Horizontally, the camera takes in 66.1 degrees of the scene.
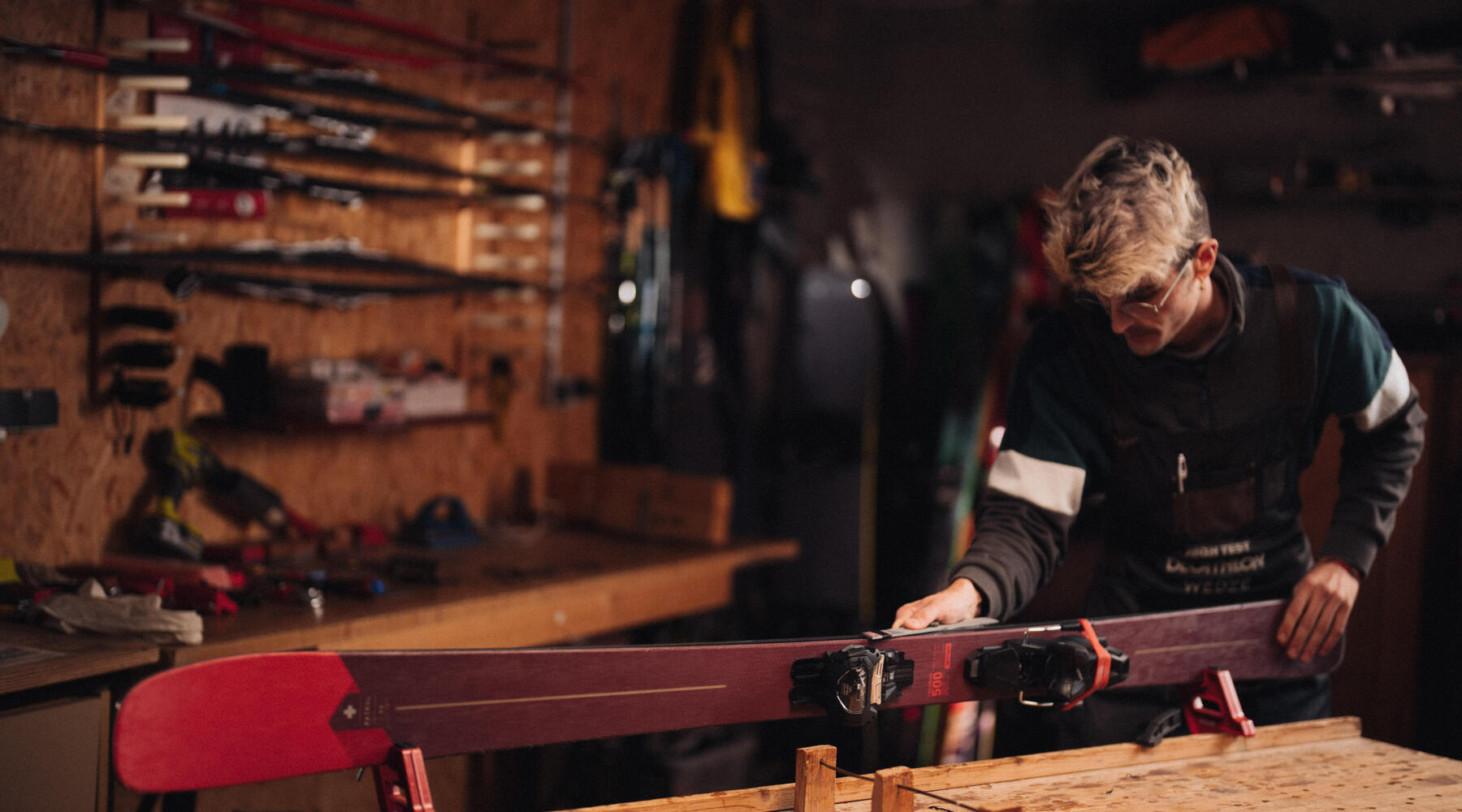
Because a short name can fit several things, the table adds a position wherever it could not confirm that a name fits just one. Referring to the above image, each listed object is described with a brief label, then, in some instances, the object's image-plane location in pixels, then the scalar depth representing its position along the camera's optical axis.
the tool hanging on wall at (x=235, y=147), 2.44
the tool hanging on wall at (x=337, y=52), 2.65
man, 1.71
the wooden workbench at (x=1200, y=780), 1.38
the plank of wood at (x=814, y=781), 1.32
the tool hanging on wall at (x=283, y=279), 2.52
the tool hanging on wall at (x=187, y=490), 2.49
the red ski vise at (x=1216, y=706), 1.66
